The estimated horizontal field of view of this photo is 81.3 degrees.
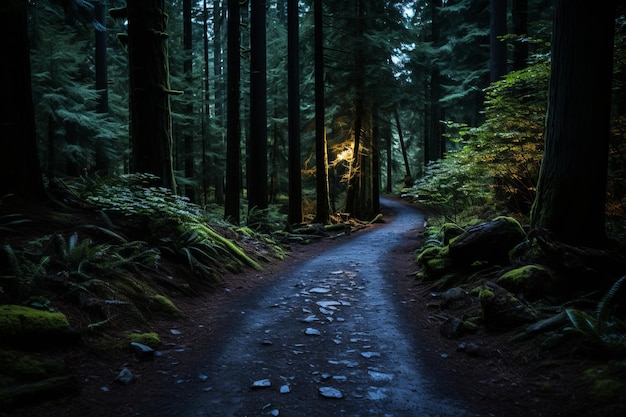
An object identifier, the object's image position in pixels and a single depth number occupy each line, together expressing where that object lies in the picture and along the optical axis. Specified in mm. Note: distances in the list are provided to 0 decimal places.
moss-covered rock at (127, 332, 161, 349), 4191
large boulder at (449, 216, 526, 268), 6219
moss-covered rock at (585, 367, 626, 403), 2746
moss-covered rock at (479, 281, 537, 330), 4337
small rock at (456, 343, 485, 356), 4086
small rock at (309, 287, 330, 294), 6861
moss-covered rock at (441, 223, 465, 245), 8430
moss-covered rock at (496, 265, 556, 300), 4820
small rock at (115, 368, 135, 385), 3422
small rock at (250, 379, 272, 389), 3391
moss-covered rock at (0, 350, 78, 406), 2777
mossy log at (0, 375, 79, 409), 2715
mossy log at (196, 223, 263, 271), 8516
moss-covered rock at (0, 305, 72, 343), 3309
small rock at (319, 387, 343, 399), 3230
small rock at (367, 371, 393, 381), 3576
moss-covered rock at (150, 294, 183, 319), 5152
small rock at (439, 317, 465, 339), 4605
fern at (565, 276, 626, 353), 3299
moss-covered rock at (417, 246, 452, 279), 7064
